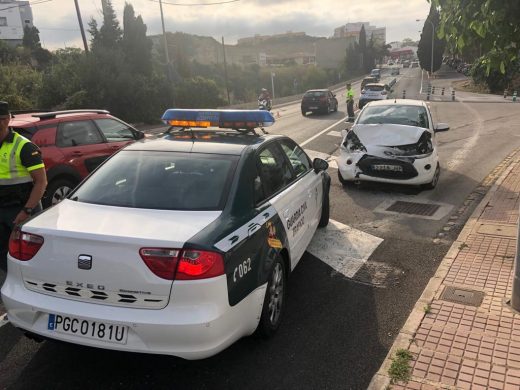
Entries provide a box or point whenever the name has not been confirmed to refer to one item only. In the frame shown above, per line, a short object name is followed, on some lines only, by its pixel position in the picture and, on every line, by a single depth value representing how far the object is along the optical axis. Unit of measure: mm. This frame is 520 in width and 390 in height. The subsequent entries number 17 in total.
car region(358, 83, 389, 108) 26839
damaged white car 8117
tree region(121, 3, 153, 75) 28828
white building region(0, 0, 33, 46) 87312
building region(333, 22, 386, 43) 189275
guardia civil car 2850
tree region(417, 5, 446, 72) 71000
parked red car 6816
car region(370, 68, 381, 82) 69075
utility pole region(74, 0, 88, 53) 27297
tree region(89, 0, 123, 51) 28281
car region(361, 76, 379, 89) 43116
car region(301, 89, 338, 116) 25422
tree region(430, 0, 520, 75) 3770
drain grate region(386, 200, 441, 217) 7258
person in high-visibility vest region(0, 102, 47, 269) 4031
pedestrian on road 22266
